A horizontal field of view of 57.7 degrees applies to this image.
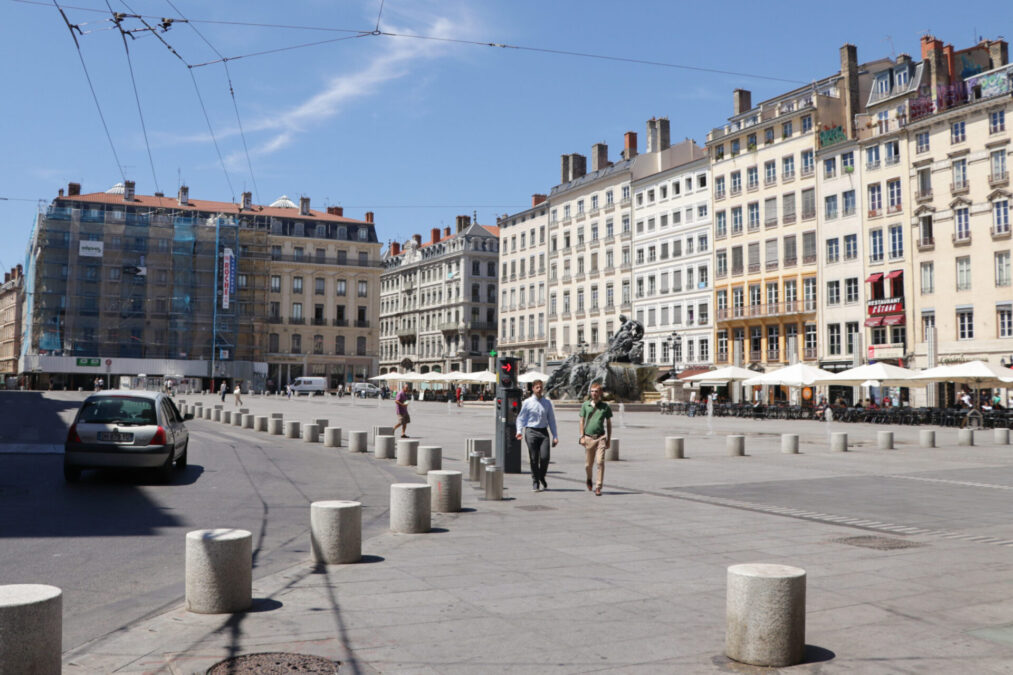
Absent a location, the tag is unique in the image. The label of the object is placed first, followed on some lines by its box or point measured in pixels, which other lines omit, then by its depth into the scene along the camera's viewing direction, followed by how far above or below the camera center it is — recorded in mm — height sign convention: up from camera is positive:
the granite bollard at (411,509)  9453 -1127
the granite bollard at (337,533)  7742 -1124
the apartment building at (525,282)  89250 +11779
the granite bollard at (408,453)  17609 -1009
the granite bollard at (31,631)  4195 -1062
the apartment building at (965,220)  45906 +9329
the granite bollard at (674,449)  19922 -1072
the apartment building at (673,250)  68125 +11577
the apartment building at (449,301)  101500 +11438
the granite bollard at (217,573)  6035 -1135
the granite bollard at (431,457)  15285 -947
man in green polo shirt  13008 -431
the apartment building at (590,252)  77562 +13134
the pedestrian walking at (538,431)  13477 -453
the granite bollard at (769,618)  4977 -1189
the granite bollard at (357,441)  20656 -913
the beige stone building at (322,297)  100625 +11527
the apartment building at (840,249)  54531 +9076
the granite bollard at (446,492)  11031 -1110
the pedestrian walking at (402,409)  24469 -233
